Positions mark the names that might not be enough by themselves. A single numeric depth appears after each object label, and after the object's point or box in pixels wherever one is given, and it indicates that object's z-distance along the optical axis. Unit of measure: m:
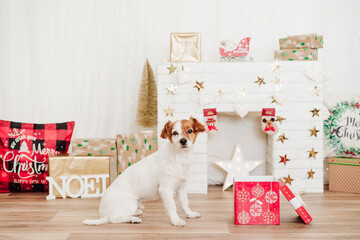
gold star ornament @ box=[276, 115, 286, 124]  2.84
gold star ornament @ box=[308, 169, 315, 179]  2.83
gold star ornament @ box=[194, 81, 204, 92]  2.84
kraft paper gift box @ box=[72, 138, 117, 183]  2.81
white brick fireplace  2.83
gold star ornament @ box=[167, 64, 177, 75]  2.84
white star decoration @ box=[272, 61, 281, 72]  2.82
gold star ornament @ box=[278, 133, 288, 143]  2.84
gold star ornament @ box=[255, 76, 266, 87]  2.82
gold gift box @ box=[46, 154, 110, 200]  2.68
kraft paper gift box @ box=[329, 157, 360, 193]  2.79
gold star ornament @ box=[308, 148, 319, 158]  2.83
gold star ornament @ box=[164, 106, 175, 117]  2.85
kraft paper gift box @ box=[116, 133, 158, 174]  2.85
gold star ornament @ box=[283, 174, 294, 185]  2.84
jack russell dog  2.03
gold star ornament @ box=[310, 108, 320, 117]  2.82
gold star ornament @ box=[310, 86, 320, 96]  2.81
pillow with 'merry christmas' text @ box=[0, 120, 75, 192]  2.81
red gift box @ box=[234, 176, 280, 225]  1.99
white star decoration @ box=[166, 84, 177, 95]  2.85
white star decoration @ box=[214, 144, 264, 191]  3.00
